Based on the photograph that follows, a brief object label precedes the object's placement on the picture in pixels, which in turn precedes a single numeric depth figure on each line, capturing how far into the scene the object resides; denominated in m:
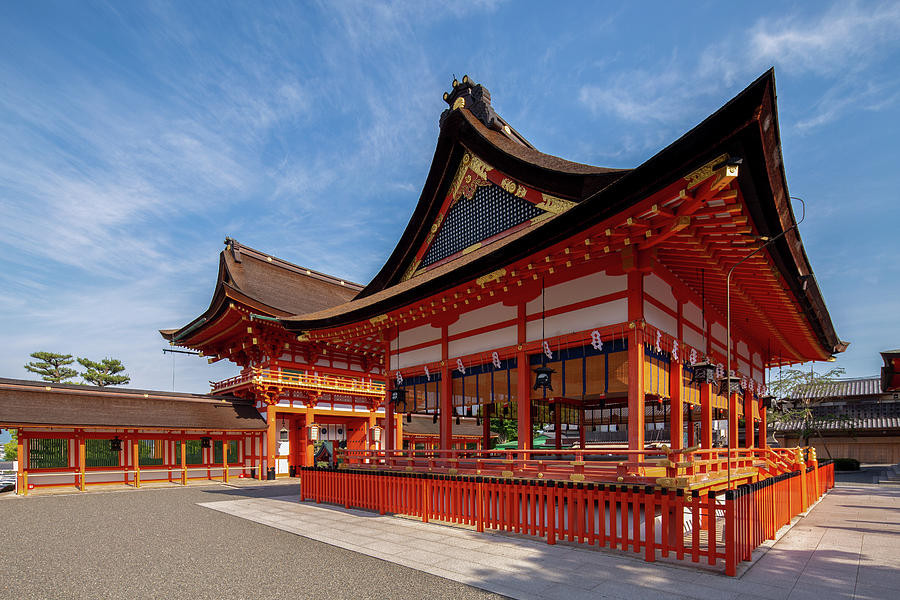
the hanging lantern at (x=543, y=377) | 10.04
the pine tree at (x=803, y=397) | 30.95
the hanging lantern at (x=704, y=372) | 9.33
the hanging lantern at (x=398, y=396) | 14.71
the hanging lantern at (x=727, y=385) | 9.06
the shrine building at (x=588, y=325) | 7.21
